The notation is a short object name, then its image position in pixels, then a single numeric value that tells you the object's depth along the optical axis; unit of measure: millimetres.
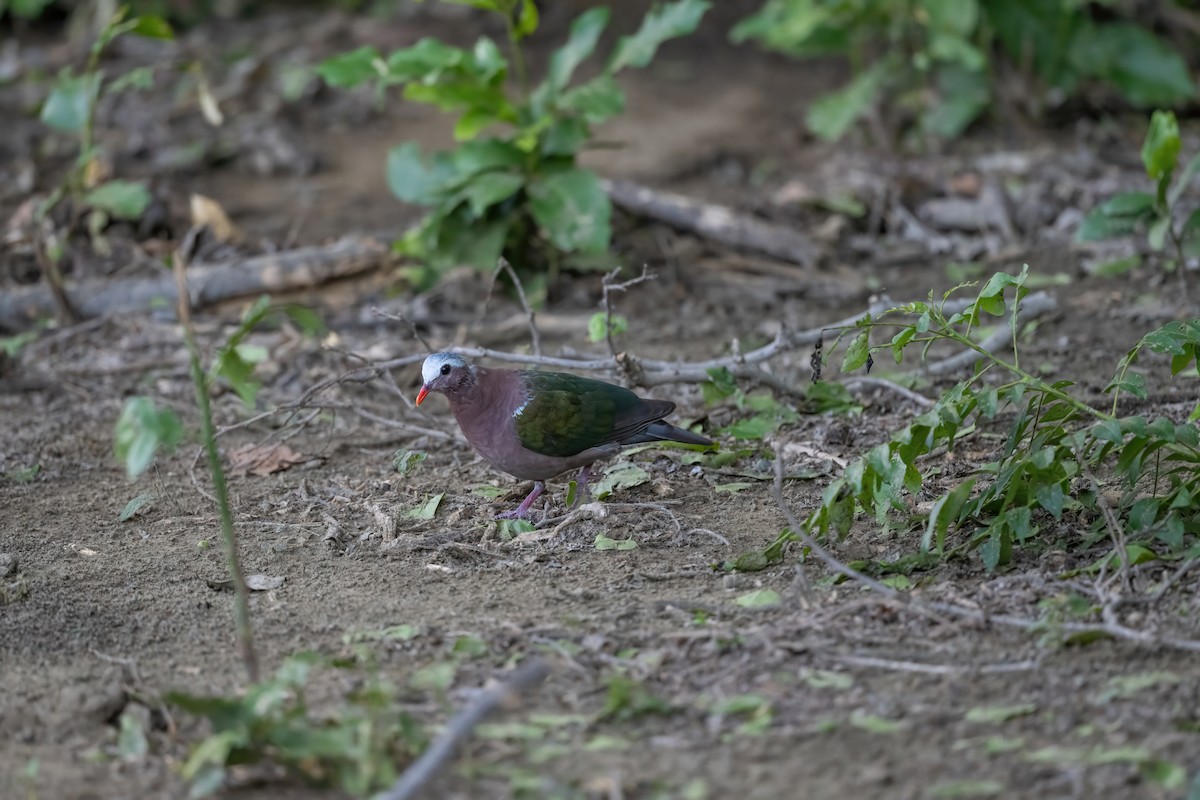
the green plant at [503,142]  12508
